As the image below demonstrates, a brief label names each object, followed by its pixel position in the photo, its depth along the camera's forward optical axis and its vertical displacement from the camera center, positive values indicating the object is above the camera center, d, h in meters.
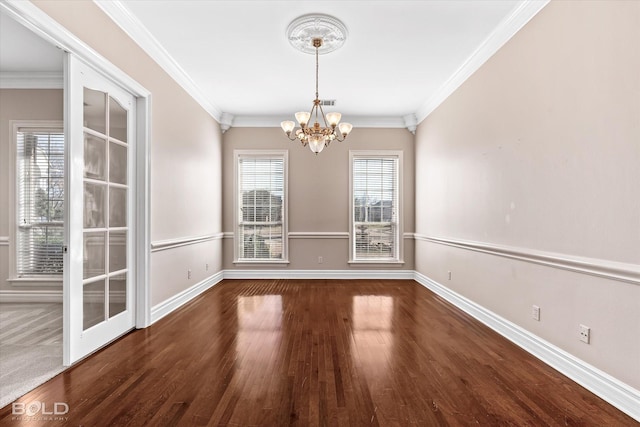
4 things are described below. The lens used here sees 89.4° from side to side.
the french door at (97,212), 2.51 +0.01
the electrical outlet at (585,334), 2.25 -0.84
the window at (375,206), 6.34 +0.16
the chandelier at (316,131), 3.74 +1.01
